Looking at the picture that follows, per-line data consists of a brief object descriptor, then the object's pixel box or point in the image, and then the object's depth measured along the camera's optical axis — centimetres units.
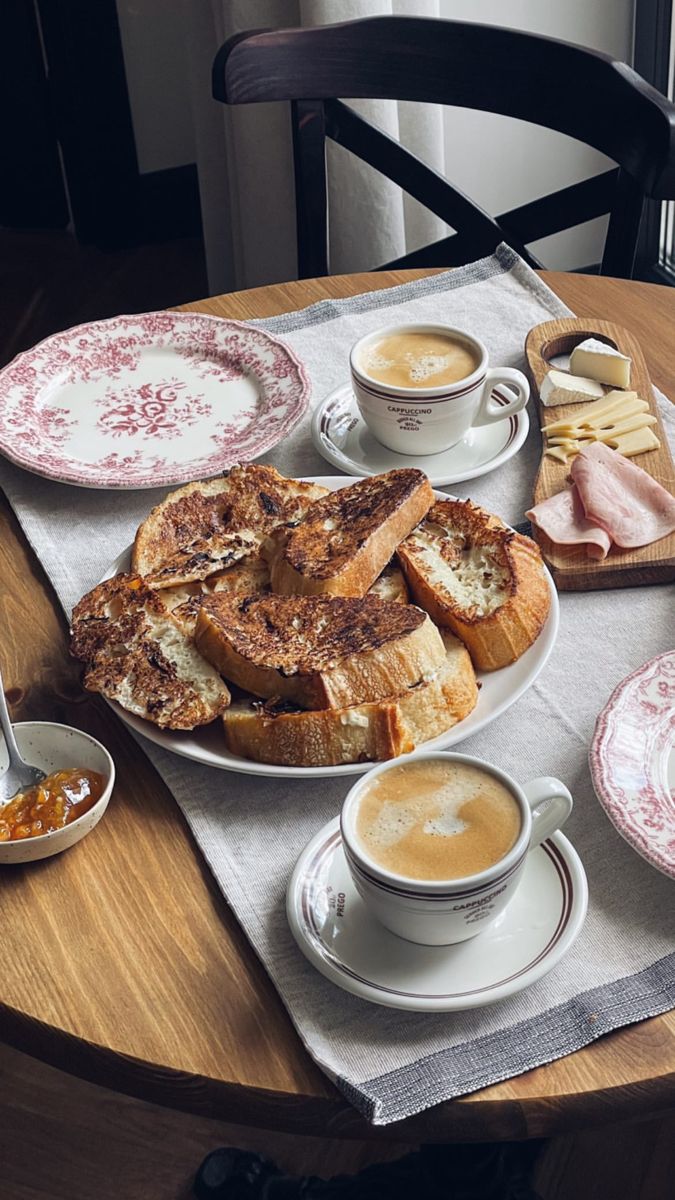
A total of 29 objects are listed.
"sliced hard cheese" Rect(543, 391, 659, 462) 138
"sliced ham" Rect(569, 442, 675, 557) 124
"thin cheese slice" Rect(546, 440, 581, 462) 137
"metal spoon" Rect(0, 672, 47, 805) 102
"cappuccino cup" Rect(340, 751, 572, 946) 79
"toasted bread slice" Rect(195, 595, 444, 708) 102
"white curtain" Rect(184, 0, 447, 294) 263
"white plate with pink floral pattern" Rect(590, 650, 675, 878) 94
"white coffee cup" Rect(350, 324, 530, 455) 133
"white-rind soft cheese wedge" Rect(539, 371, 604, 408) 145
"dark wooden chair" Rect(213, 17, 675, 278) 183
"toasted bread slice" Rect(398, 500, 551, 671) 109
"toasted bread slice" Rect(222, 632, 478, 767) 99
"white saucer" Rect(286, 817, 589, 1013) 83
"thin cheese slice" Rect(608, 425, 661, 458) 137
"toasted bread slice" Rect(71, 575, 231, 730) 104
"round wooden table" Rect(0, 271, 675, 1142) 79
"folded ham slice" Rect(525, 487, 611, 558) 122
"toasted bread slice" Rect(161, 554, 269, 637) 115
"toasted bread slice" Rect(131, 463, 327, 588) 120
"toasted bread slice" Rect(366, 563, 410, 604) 116
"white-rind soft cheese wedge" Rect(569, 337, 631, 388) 146
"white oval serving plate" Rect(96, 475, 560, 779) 98
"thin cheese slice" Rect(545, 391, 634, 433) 141
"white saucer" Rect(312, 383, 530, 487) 138
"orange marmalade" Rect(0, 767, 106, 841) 98
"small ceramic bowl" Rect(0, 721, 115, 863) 103
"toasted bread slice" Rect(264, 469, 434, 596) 113
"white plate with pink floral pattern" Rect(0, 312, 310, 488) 142
